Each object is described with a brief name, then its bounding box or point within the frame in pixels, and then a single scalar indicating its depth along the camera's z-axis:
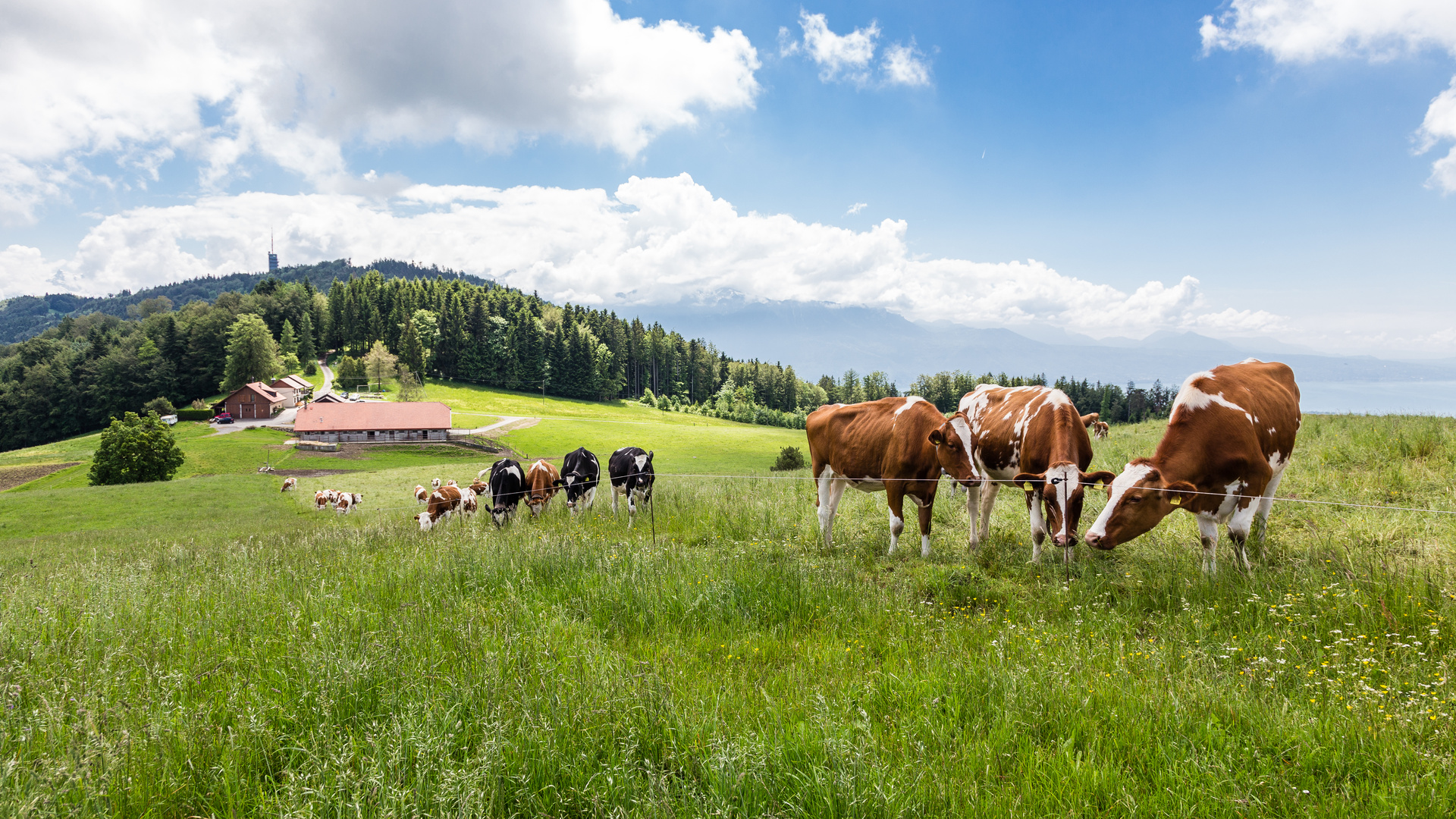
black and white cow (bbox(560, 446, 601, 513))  14.41
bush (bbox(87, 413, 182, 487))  43.75
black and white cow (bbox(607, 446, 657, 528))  13.17
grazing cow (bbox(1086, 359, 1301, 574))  6.32
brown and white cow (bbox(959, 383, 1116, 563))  7.09
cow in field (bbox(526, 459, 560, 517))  14.25
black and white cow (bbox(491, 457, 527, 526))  14.18
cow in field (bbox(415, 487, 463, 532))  14.91
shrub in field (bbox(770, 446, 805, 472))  41.22
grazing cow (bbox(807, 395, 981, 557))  8.24
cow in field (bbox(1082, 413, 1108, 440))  10.67
